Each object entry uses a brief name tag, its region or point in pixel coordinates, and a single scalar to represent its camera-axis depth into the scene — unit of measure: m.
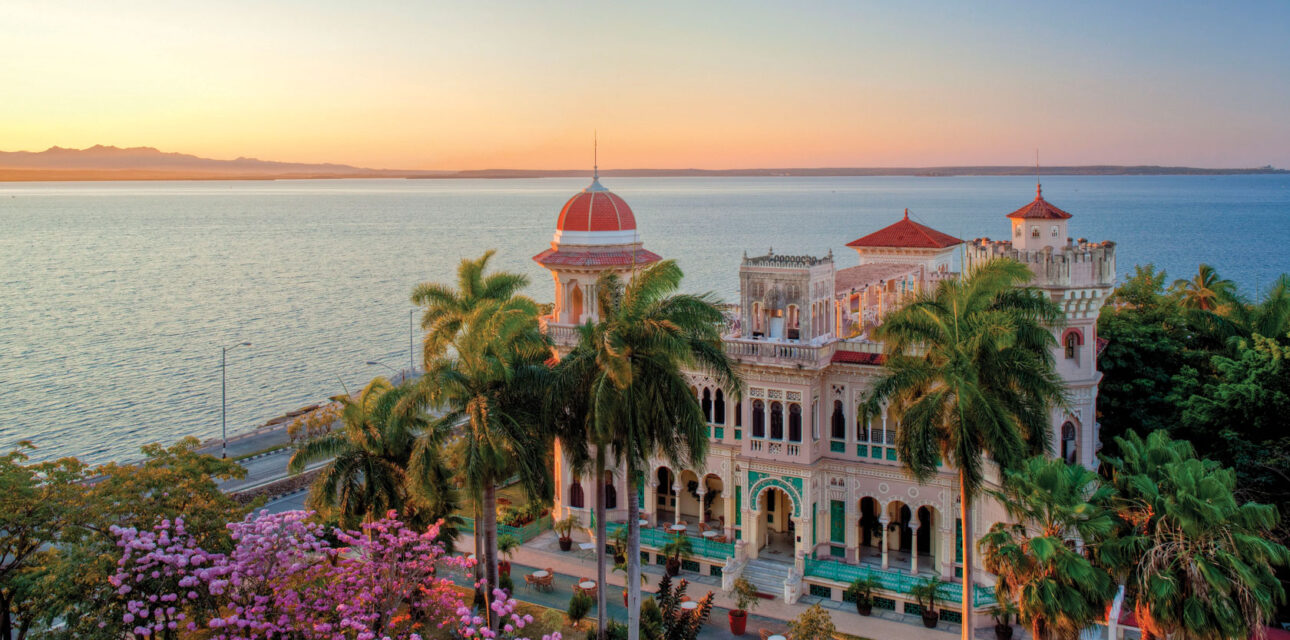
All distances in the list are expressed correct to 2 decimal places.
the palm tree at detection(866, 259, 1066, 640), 26.20
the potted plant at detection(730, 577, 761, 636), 33.56
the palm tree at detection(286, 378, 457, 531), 30.98
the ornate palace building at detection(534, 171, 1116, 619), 35.25
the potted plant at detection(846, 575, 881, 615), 34.59
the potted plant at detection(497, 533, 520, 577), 38.78
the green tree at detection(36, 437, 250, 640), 24.62
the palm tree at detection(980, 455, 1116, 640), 23.03
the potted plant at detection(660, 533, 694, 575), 38.34
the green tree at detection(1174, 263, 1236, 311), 53.00
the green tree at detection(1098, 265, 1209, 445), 41.25
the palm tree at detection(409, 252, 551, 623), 29.34
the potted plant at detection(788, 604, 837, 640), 29.39
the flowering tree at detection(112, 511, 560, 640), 23.88
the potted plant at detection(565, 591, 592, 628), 34.00
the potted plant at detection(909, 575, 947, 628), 33.59
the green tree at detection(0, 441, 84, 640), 26.27
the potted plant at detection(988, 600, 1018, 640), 32.38
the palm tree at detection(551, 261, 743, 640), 27.39
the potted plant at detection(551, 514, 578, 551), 41.16
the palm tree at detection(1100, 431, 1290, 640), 22.36
